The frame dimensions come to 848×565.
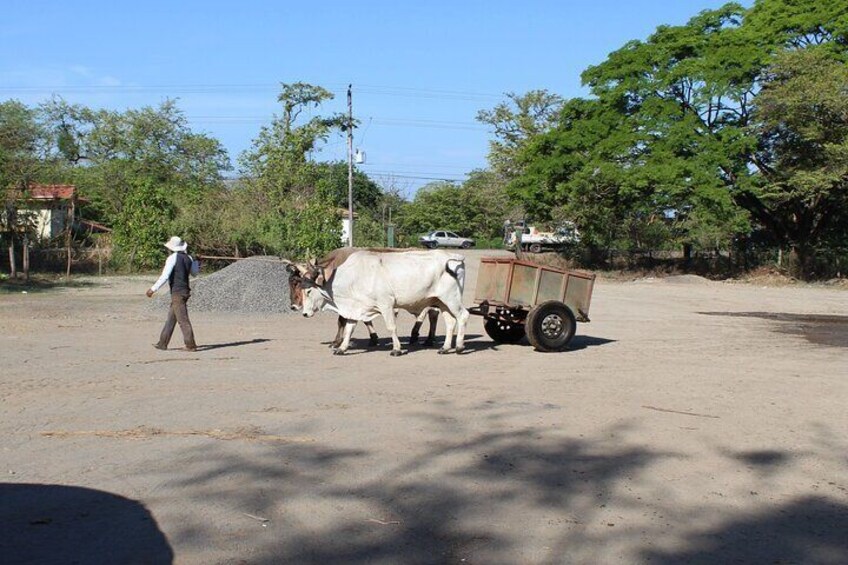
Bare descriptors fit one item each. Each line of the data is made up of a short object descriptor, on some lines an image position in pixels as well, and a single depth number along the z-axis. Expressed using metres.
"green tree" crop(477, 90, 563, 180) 69.69
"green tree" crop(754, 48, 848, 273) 37.34
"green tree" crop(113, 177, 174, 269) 39.12
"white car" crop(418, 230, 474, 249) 72.69
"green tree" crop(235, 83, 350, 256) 34.19
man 15.08
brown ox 15.27
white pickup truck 54.38
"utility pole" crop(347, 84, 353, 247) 49.39
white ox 15.09
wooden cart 15.77
